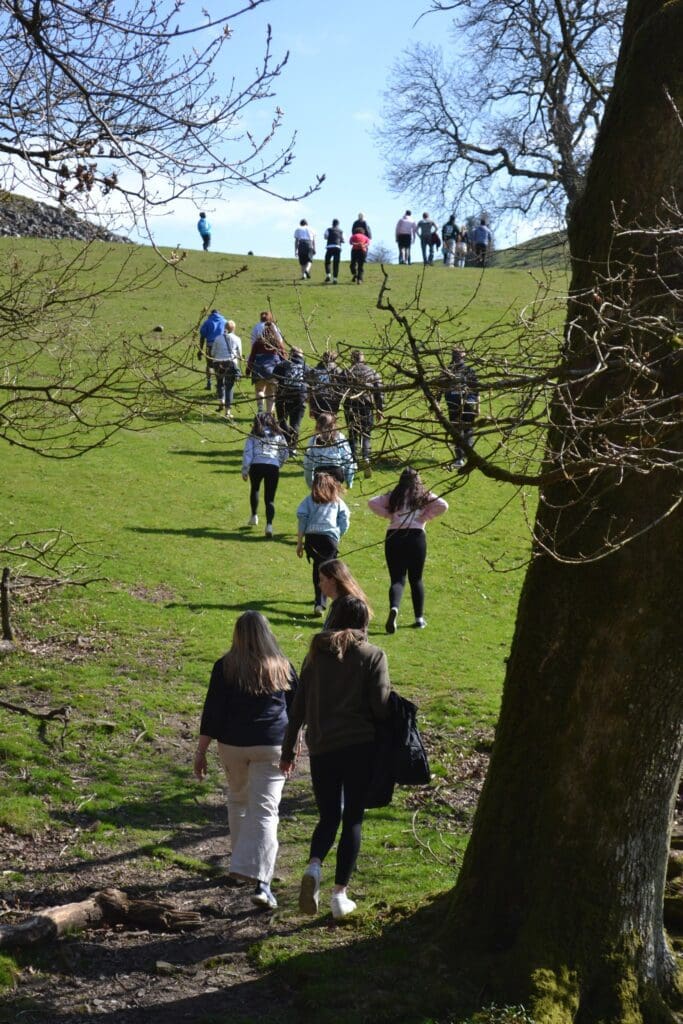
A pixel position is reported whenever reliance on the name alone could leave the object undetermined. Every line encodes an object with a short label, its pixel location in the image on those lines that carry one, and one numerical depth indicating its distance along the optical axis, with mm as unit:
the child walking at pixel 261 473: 15305
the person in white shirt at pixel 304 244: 36188
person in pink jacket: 11570
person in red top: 36906
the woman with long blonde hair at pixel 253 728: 7133
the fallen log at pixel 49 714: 9781
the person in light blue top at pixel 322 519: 12062
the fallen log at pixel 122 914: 6602
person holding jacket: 6883
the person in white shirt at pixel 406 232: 40625
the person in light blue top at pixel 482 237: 38000
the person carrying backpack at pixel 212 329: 23250
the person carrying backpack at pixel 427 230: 40594
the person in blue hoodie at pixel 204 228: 40656
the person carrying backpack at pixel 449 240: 42062
